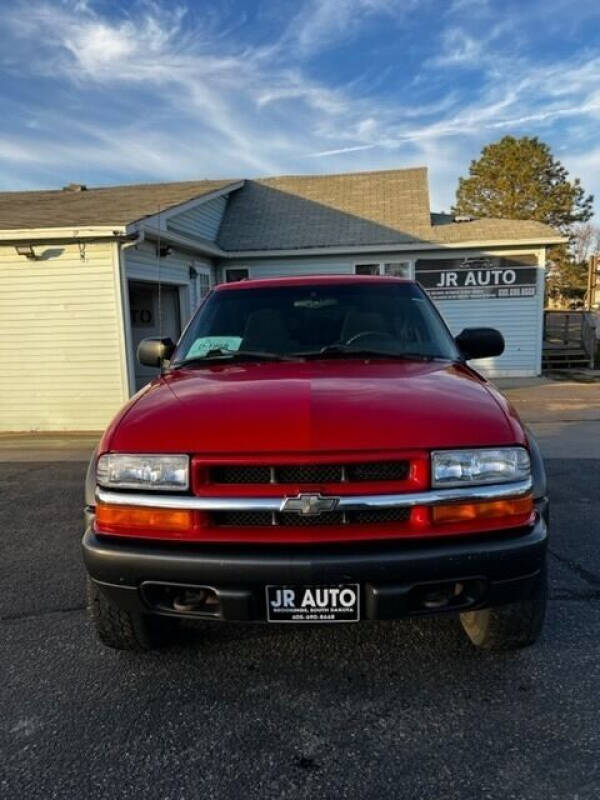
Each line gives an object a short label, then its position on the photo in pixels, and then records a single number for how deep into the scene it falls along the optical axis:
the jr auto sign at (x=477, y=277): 13.95
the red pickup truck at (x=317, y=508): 2.14
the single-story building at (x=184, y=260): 9.20
